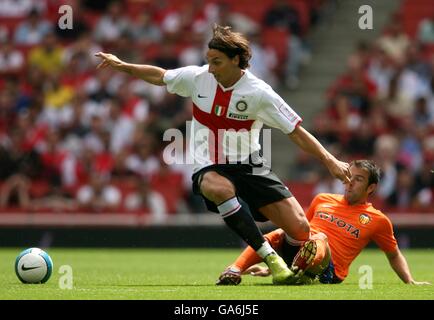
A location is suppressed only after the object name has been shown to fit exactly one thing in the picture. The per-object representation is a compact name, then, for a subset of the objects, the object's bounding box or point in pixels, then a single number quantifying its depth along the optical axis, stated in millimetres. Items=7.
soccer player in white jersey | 8672
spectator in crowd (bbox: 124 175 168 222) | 16688
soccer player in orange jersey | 9070
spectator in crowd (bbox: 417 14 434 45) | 18517
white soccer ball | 8914
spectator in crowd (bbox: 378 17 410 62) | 18141
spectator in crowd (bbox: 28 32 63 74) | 19250
